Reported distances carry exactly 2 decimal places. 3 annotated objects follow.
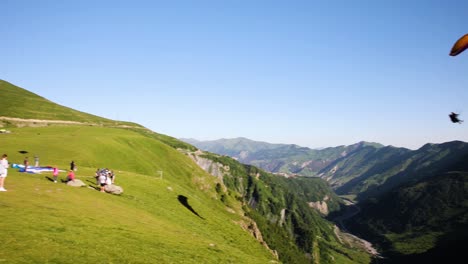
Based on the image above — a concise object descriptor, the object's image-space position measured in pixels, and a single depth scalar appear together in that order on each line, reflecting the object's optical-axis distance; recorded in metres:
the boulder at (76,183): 44.97
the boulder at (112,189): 47.78
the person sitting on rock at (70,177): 45.81
